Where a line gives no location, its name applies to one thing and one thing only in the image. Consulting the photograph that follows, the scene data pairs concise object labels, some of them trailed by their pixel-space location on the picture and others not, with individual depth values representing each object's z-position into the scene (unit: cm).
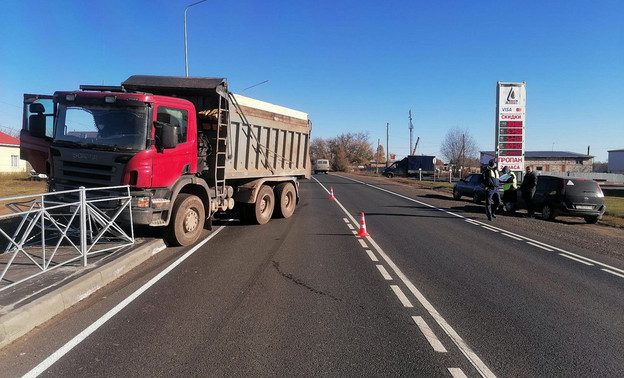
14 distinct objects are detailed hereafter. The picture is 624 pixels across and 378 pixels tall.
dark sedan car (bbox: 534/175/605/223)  1350
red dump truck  751
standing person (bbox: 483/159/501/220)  1340
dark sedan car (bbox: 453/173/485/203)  1997
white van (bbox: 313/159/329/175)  6619
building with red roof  3950
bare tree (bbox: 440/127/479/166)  5950
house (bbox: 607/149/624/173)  8156
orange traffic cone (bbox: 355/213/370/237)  1026
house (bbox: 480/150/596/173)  8069
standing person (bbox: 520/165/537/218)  1484
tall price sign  2270
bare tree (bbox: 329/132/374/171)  9812
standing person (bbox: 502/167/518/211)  1603
